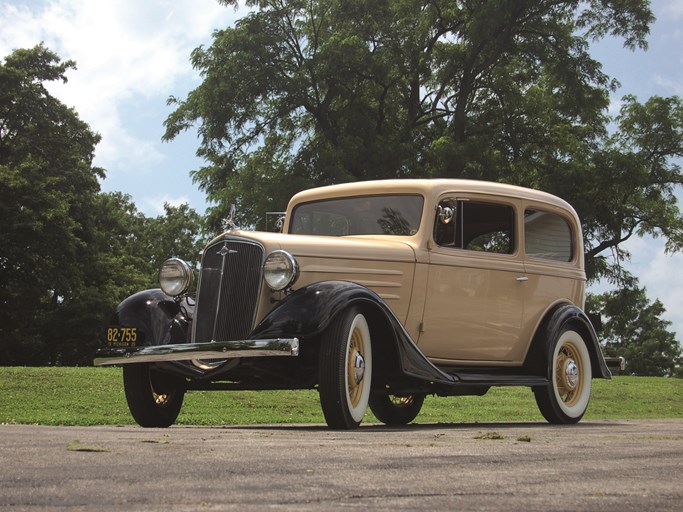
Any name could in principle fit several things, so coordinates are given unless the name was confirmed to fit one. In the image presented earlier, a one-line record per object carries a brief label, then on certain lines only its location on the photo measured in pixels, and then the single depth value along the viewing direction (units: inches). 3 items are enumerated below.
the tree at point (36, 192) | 1344.7
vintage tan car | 281.3
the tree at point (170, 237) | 2100.1
